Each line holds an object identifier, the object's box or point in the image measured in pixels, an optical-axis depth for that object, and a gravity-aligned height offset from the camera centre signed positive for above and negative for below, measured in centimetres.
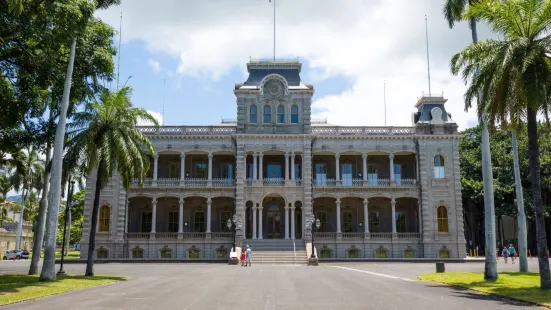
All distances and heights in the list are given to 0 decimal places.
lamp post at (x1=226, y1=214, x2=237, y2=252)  4705 +63
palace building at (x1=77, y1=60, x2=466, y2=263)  4850 +406
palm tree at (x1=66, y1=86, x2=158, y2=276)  2734 +474
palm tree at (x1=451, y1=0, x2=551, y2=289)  1997 +632
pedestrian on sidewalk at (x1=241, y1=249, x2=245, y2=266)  4006 -204
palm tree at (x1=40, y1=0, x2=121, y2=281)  2314 +195
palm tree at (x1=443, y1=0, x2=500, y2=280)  2398 +105
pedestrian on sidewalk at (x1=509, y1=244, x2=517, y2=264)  4259 -164
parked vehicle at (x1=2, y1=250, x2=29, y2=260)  5837 -271
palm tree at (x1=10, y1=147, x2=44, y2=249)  6100 +618
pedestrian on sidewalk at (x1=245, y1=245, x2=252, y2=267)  3931 -178
